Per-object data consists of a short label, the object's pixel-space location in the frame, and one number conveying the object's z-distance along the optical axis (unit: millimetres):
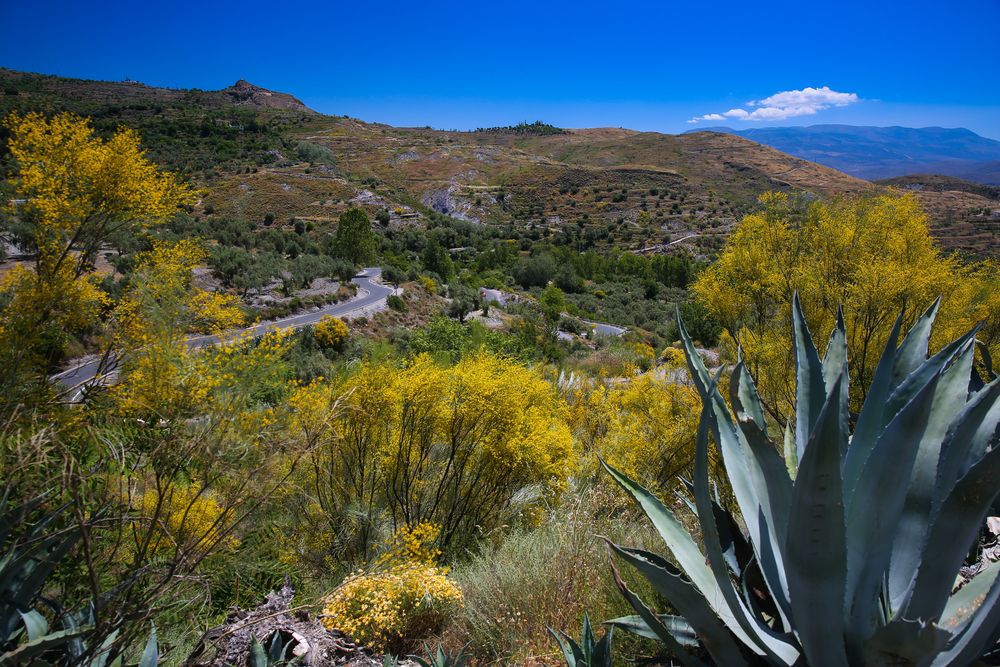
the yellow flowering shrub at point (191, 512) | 4070
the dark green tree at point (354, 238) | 35938
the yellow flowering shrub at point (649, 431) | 6797
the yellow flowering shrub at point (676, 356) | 8914
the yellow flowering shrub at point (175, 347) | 5613
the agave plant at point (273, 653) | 1997
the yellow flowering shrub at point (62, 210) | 5359
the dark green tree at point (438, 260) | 41609
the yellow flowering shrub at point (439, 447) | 5660
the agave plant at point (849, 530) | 1249
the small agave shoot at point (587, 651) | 1858
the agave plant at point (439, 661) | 2043
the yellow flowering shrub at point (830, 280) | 6309
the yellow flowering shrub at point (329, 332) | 18891
